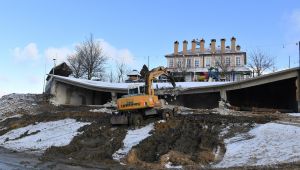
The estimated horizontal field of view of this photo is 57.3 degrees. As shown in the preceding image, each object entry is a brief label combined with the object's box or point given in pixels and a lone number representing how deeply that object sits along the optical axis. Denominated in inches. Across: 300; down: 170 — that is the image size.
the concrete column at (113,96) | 1239.2
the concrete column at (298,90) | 883.2
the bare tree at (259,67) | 2178.7
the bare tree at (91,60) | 2206.0
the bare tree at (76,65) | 2234.1
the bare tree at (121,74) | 2595.2
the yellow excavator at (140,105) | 675.8
